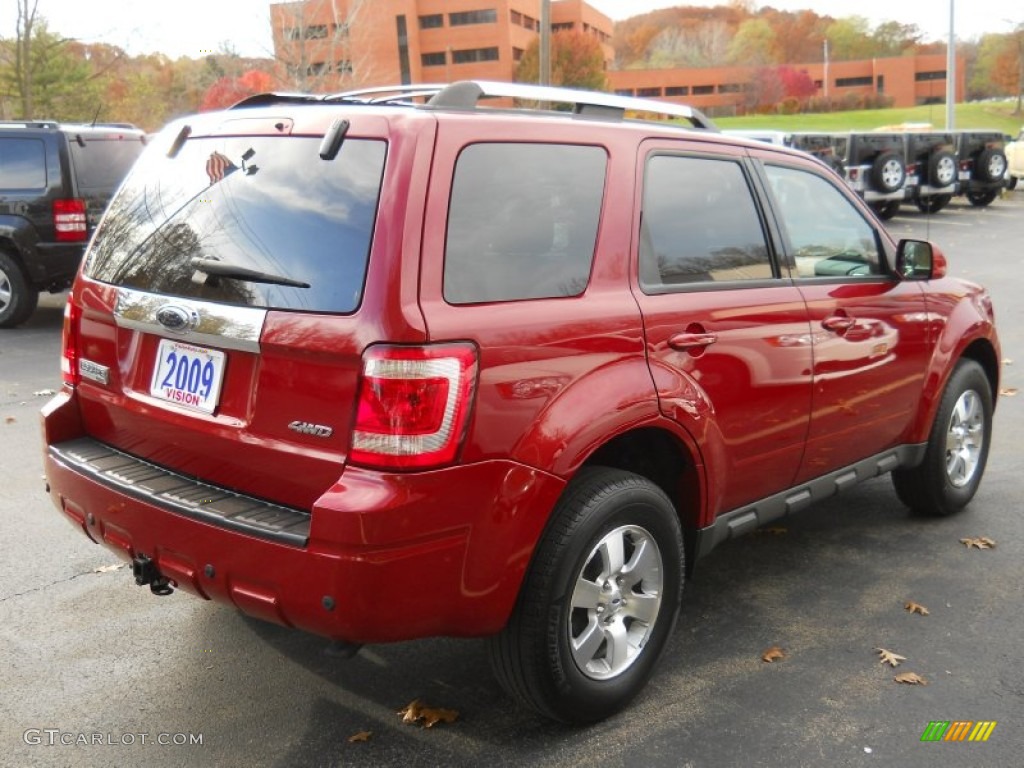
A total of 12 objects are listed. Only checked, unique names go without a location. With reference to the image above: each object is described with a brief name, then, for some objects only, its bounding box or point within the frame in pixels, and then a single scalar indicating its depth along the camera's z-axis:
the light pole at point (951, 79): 30.66
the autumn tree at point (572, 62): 72.00
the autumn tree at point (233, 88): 34.53
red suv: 2.64
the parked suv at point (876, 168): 21.34
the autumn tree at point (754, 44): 134.38
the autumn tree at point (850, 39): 149.12
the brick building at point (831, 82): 113.94
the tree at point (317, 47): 27.16
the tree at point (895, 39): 142.88
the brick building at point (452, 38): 82.06
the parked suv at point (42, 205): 10.50
